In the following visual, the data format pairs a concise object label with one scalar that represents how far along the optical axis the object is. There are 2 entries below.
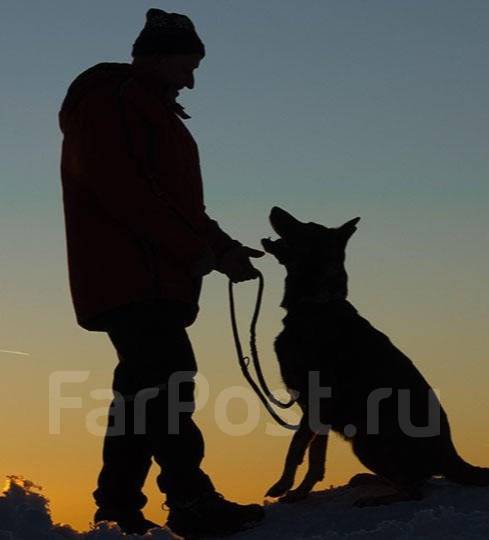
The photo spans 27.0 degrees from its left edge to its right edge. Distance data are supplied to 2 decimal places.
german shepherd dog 6.30
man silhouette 5.41
